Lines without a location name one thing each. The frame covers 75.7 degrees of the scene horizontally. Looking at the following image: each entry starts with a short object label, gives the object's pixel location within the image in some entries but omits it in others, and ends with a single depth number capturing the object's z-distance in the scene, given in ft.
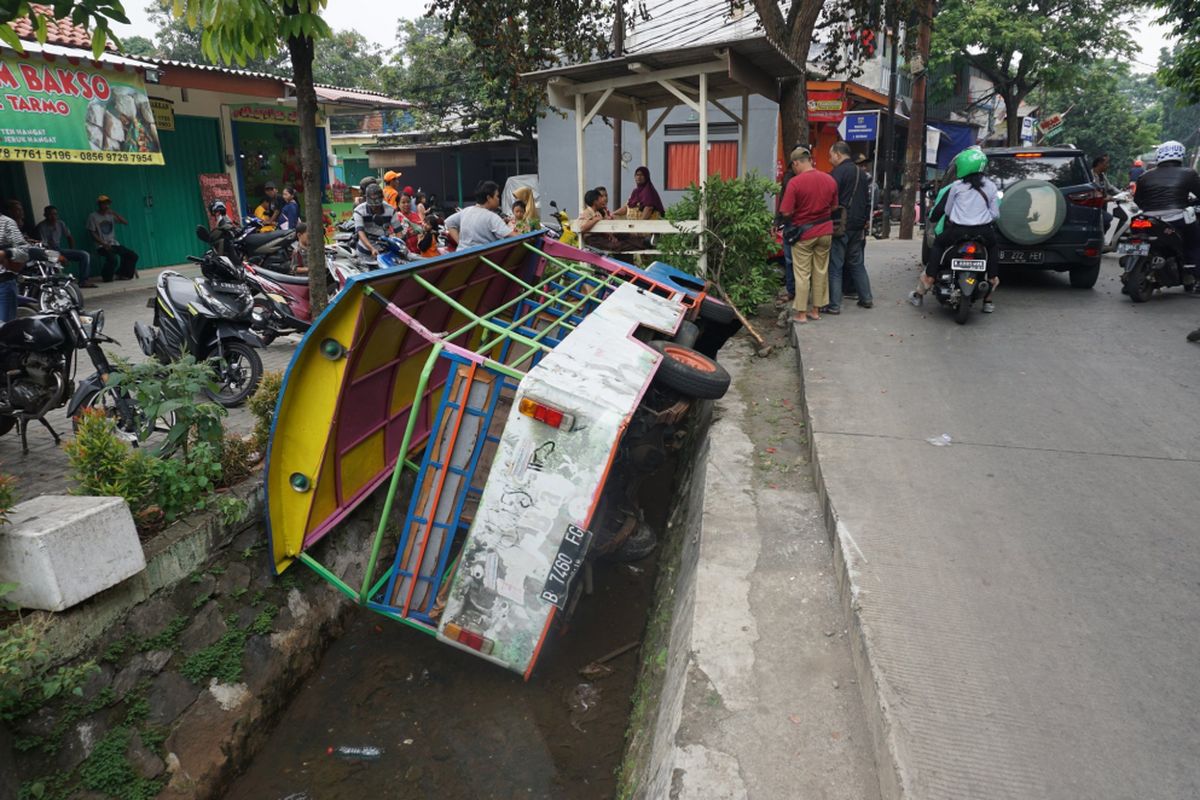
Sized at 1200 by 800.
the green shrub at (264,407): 14.67
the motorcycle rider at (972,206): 23.22
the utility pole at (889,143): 61.21
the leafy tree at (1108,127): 118.42
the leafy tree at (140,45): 129.64
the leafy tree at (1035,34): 73.97
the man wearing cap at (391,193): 46.37
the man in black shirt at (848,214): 24.95
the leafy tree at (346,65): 122.95
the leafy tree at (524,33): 33.71
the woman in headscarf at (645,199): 32.76
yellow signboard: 46.16
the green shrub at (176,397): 12.68
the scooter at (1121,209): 36.01
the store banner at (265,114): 52.75
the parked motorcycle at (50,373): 15.69
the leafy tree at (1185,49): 33.37
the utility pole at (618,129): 39.96
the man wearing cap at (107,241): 42.39
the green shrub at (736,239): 25.66
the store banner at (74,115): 34.40
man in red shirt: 22.82
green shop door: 43.60
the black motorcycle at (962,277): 23.16
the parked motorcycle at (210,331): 19.80
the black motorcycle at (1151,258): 25.34
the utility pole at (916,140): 48.99
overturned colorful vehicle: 10.80
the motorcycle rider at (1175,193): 25.05
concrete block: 9.65
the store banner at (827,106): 64.85
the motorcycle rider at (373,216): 33.01
